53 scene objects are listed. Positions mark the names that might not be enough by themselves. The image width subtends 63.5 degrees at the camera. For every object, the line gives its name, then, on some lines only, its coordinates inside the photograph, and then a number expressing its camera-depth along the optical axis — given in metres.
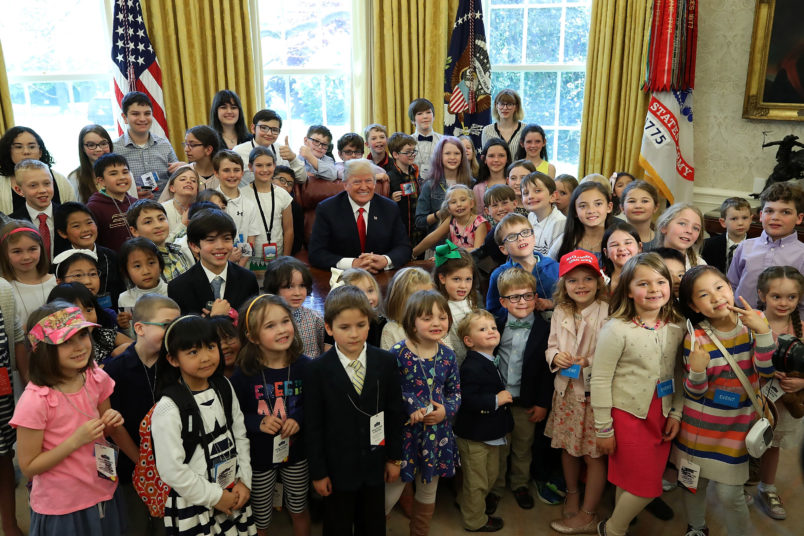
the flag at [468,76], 6.43
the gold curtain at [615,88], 6.09
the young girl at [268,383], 2.49
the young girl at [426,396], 2.59
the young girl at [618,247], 3.07
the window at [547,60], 6.72
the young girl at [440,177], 4.61
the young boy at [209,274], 2.98
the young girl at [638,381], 2.60
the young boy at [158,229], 3.39
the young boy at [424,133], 5.38
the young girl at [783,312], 2.82
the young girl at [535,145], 4.93
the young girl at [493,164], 4.56
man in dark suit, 3.77
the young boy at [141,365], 2.56
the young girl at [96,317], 2.72
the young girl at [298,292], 2.91
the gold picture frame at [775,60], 5.48
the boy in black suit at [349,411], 2.43
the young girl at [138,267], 3.11
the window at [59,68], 6.31
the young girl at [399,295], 2.87
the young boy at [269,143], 4.72
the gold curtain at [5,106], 5.73
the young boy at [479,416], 2.81
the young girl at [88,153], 4.25
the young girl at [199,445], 2.19
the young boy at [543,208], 3.68
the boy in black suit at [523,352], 2.93
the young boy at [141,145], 4.59
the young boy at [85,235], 3.34
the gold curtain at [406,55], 6.60
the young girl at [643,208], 3.42
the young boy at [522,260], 3.16
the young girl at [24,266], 2.93
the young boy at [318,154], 5.07
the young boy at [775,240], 3.48
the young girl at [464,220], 3.94
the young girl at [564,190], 4.39
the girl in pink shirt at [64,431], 2.20
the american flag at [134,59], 5.95
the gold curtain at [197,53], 6.20
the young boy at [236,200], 4.03
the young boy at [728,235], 3.98
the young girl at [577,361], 2.82
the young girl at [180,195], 3.85
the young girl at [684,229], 3.19
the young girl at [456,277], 3.03
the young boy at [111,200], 3.78
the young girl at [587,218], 3.28
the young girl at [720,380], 2.49
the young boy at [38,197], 3.55
